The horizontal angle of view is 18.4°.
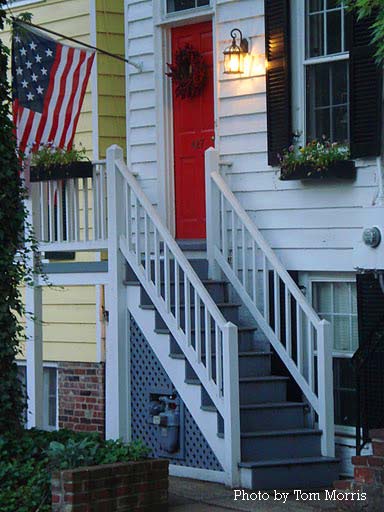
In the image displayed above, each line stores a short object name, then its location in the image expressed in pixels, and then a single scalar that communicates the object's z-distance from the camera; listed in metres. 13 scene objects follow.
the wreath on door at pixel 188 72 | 12.78
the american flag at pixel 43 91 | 11.50
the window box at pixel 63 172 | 11.92
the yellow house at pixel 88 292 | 13.91
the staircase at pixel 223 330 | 10.48
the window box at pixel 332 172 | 10.96
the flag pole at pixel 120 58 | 12.84
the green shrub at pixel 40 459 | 8.85
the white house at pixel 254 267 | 10.66
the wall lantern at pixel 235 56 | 12.09
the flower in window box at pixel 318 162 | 10.98
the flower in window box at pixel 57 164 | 11.93
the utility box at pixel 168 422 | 11.09
